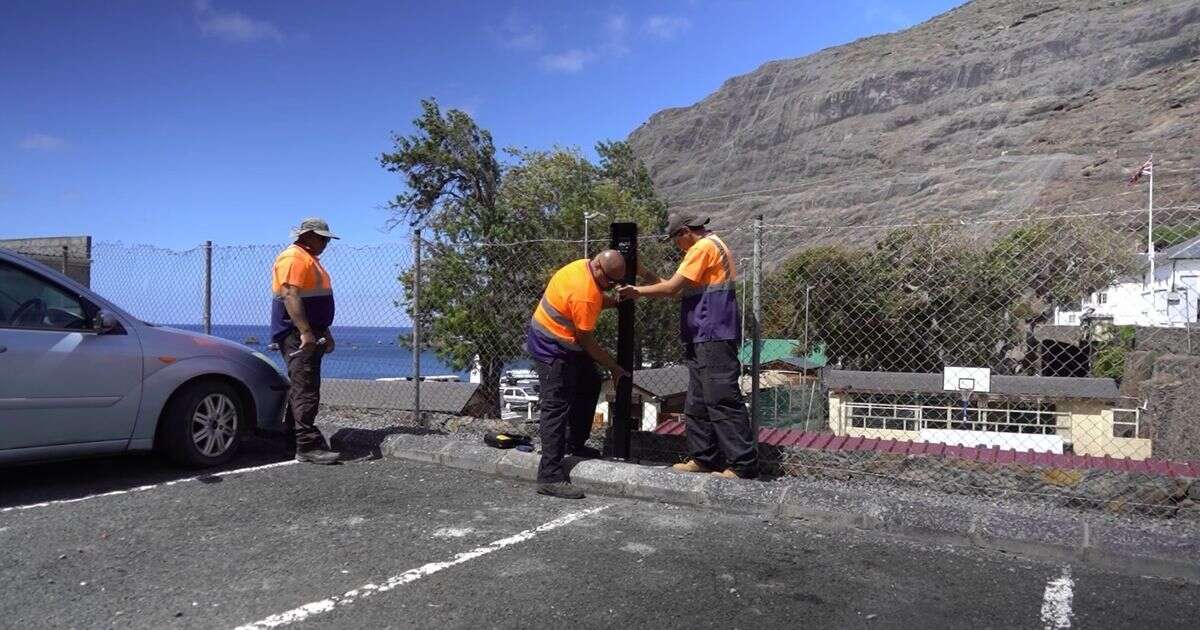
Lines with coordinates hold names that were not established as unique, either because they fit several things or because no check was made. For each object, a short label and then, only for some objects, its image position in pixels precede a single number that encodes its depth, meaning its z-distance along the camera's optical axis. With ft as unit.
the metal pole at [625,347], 20.08
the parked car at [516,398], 114.66
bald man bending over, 18.30
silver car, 17.19
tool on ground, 21.95
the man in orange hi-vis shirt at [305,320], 20.17
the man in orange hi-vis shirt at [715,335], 18.48
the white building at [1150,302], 32.01
